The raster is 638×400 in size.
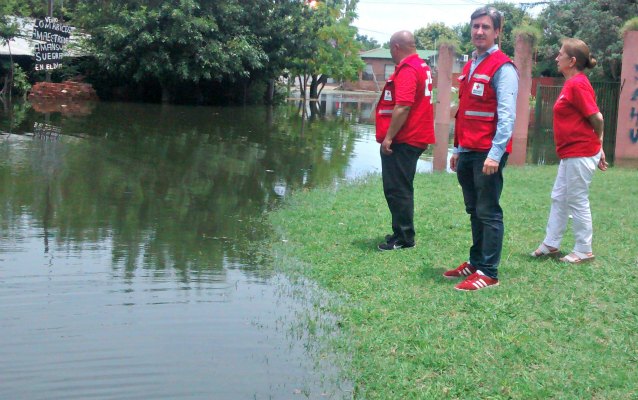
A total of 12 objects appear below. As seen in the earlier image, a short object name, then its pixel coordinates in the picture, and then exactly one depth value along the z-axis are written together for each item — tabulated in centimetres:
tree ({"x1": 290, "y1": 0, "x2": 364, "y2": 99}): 3547
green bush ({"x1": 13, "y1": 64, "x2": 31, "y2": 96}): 3189
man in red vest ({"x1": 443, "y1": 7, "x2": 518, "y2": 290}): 576
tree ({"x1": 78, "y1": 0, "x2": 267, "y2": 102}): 2994
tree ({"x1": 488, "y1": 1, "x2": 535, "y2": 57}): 5050
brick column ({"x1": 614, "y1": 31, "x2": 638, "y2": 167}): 1648
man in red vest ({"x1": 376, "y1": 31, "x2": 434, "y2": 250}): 693
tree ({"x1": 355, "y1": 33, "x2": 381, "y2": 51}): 13355
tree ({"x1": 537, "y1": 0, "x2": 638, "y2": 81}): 2831
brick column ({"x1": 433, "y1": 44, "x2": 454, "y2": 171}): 2898
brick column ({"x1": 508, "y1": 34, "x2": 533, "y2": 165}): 2239
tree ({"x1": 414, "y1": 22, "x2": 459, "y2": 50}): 10025
